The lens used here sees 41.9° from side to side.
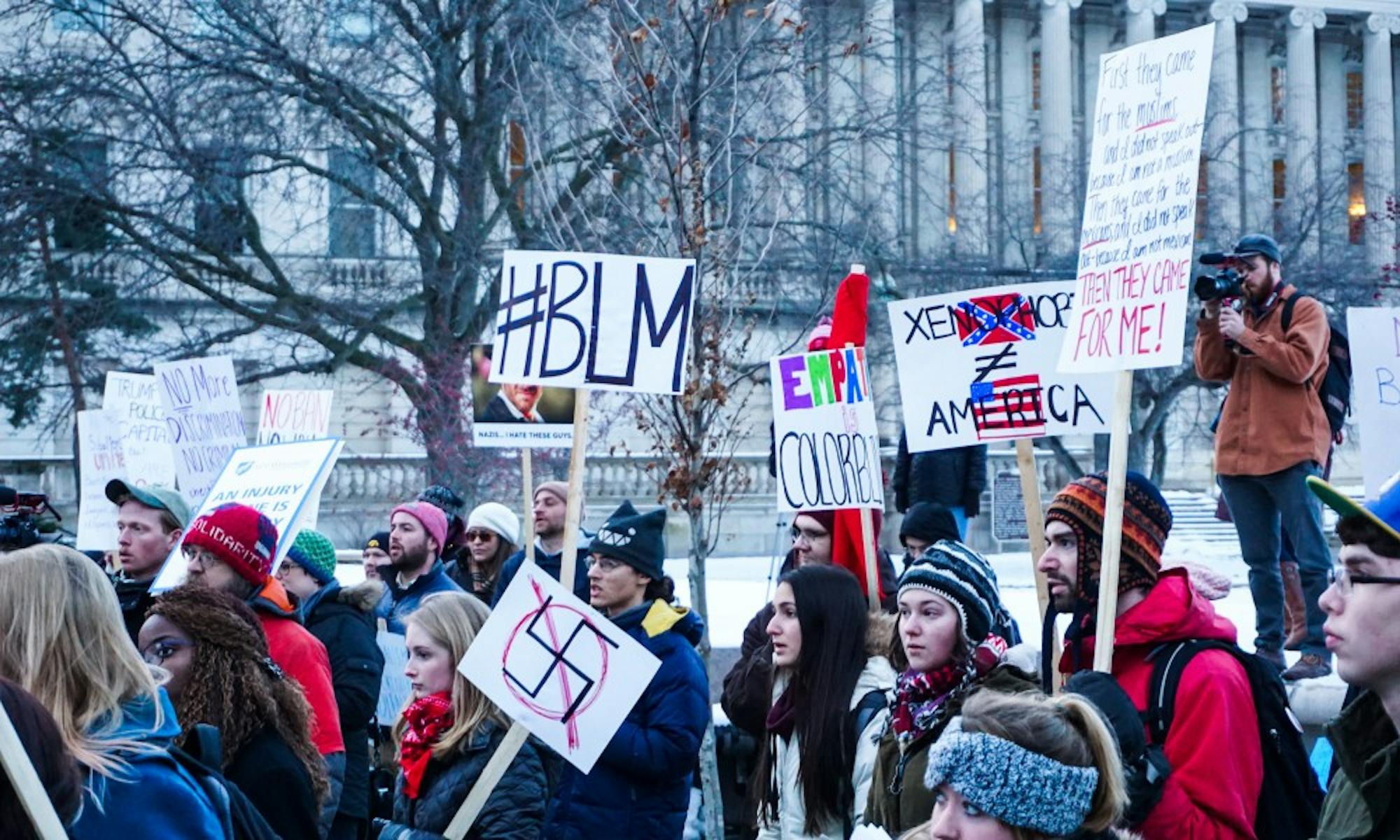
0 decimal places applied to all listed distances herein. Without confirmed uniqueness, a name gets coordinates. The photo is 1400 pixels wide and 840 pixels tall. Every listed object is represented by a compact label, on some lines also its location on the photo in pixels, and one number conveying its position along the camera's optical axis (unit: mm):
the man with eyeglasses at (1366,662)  3279
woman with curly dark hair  4488
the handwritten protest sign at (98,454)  12336
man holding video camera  7961
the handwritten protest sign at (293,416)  12531
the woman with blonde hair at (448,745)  5254
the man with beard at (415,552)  8055
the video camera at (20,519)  8109
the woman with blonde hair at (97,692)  3367
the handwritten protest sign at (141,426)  12164
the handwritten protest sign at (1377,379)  6527
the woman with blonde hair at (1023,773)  3229
